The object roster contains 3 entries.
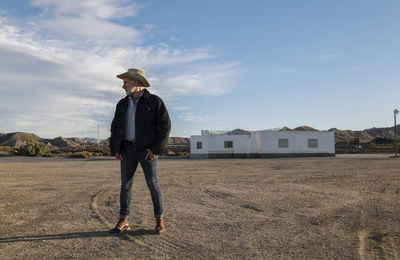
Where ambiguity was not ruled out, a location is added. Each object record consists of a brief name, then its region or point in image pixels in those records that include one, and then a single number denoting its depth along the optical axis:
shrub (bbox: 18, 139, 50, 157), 36.66
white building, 33.97
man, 3.89
